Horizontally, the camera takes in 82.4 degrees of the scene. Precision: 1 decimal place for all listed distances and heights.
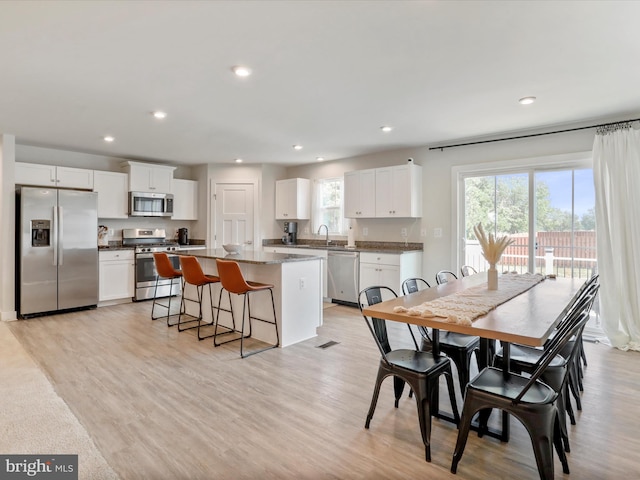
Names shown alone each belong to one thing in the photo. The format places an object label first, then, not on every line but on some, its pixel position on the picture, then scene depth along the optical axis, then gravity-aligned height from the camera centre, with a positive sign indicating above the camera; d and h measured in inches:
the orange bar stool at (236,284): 137.5 -15.8
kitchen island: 150.8 -22.5
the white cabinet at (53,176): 201.2 +38.6
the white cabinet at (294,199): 269.3 +32.9
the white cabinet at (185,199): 272.2 +32.8
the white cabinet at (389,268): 203.2 -14.5
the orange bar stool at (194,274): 158.7 -13.7
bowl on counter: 178.2 -2.6
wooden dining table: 69.0 -16.3
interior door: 276.7 +22.5
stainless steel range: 236.4 -9.6
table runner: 79.0 -15.0
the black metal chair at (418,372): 78.7 -29.3
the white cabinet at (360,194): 226.7 +31.1
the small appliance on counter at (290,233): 277.0 +7.3
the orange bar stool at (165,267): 180.4 -12.3
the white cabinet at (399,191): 209.9 +30.3
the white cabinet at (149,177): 244.1 +45.3
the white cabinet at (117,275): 223.1 -20.2
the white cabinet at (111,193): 231.0 +32.3
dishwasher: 222.8 -21.0
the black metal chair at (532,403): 65.9 -30.2
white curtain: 148.3 +5.7
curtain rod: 154.8 +52.2
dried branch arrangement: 106.2 -1.3
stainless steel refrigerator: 192.4 -4.0
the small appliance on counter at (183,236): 277.8 +5.0
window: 261.4 +27.8
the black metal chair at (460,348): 98.5 -29.0
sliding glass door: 169.2 +12.7
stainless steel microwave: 243.4 +26.4
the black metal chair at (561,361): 78.9 -29.0
